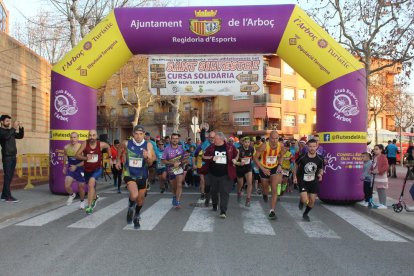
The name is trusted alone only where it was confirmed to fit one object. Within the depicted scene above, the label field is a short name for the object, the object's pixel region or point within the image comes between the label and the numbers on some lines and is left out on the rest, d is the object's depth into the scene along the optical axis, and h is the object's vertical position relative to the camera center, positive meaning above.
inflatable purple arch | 10.57 +2.07
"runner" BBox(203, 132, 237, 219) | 9.08 -0.57
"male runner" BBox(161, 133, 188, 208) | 9.99 -0.61
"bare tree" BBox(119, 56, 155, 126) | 34.23 +5.49
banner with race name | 12.32 +1.84
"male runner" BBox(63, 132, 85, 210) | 9.67 -0.66
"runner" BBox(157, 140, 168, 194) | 13.10 -1.20
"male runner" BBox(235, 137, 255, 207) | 10.79 -0.75
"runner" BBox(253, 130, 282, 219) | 9.23 -0.47
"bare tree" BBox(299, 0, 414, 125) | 15.12 +3.57
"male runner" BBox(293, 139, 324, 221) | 8.59 -0.77
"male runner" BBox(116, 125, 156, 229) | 7.57 -0.51
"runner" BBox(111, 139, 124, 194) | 13.34 -1.12
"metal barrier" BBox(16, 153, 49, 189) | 13.97 -0.98
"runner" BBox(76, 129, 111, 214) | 8.91 -0.50
